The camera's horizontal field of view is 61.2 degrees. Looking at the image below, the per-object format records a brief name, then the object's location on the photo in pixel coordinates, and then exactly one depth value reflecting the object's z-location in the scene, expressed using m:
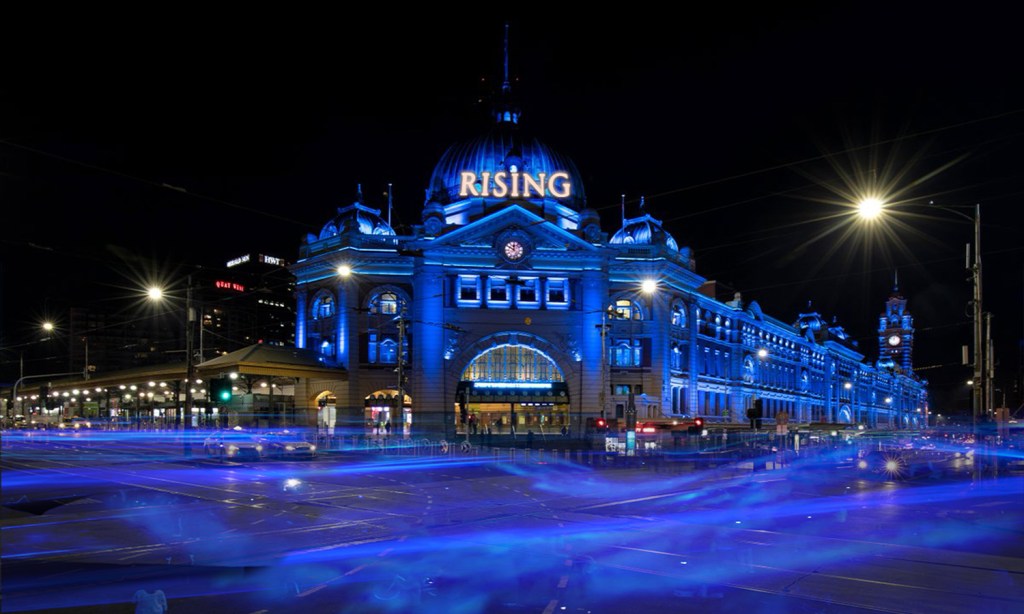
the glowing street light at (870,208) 23.13
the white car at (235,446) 41.63
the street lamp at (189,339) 37.39
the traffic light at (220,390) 36.91
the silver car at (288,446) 43.28
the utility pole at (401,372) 51.09
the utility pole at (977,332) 24.02
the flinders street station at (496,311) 73.88
